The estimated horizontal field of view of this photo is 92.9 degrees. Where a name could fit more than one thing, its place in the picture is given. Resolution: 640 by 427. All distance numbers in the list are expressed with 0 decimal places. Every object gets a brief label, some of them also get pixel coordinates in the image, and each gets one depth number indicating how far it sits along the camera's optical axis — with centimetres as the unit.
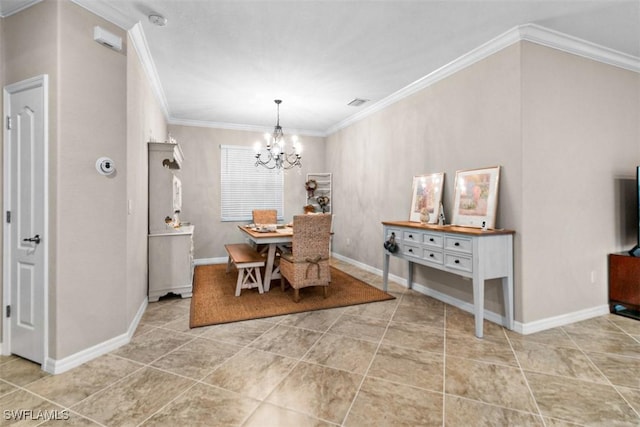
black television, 312
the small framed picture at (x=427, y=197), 363
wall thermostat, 235
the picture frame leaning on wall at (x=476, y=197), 296
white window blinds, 604
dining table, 380
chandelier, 478
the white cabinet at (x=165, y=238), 371
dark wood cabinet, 308
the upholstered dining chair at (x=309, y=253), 354
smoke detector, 255
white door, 219
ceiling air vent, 467
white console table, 268
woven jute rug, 324
